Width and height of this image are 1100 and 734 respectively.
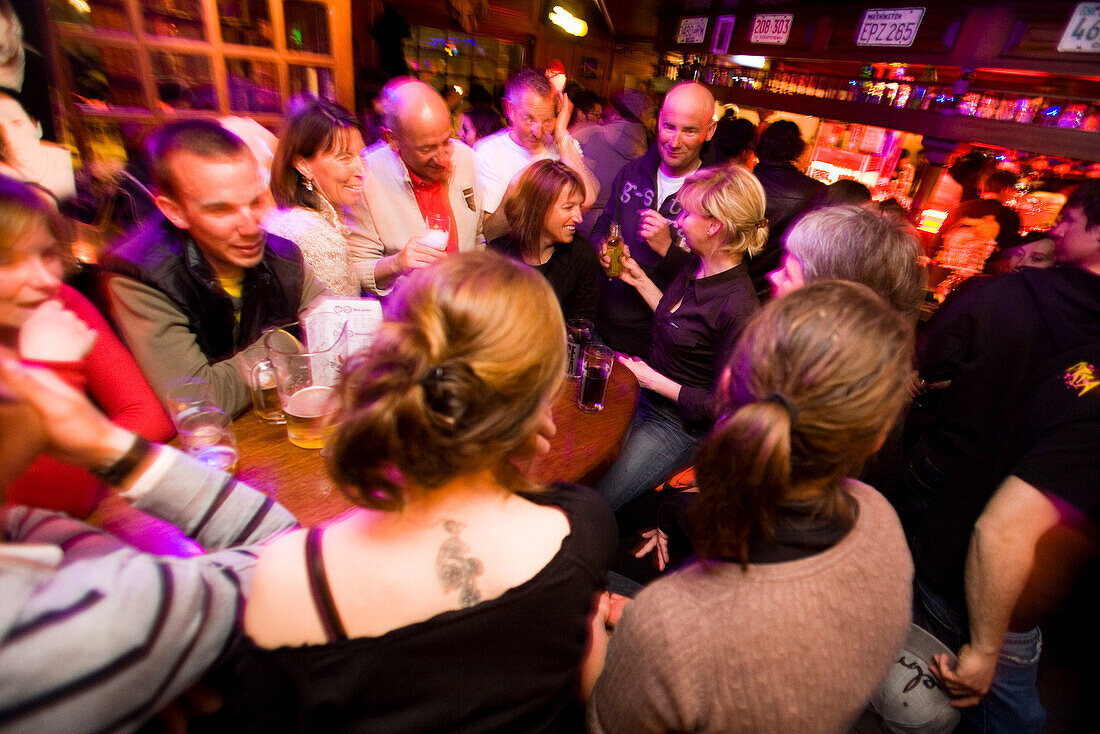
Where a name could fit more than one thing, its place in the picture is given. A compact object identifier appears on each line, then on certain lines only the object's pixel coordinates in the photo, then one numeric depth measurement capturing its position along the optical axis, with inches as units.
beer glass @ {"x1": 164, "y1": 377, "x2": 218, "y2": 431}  53.6
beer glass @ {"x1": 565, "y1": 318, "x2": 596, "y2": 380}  77.9
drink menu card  60.1
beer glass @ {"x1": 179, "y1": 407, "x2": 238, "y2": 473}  50.8
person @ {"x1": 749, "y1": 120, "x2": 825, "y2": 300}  136.6
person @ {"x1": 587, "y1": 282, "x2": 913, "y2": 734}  32.6
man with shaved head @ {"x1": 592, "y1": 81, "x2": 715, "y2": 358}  114.0
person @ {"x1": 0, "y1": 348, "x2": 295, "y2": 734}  22.3
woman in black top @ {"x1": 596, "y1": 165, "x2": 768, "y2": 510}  84.2
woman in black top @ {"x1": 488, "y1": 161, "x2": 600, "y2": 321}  99.2
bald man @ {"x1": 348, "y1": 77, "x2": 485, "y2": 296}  97.9
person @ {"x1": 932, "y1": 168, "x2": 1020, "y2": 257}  141.4
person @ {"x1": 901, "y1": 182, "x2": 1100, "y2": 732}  51.0
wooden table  49.2
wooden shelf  116.6
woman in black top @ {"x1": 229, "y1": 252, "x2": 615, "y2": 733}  29.4
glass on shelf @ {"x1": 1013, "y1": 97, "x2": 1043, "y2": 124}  128.6
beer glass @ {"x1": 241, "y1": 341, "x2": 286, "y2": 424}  58.4
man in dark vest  57.5
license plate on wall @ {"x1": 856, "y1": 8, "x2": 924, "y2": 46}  144.9
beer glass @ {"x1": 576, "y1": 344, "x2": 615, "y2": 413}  68.3
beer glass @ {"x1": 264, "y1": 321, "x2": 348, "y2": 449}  55.6
